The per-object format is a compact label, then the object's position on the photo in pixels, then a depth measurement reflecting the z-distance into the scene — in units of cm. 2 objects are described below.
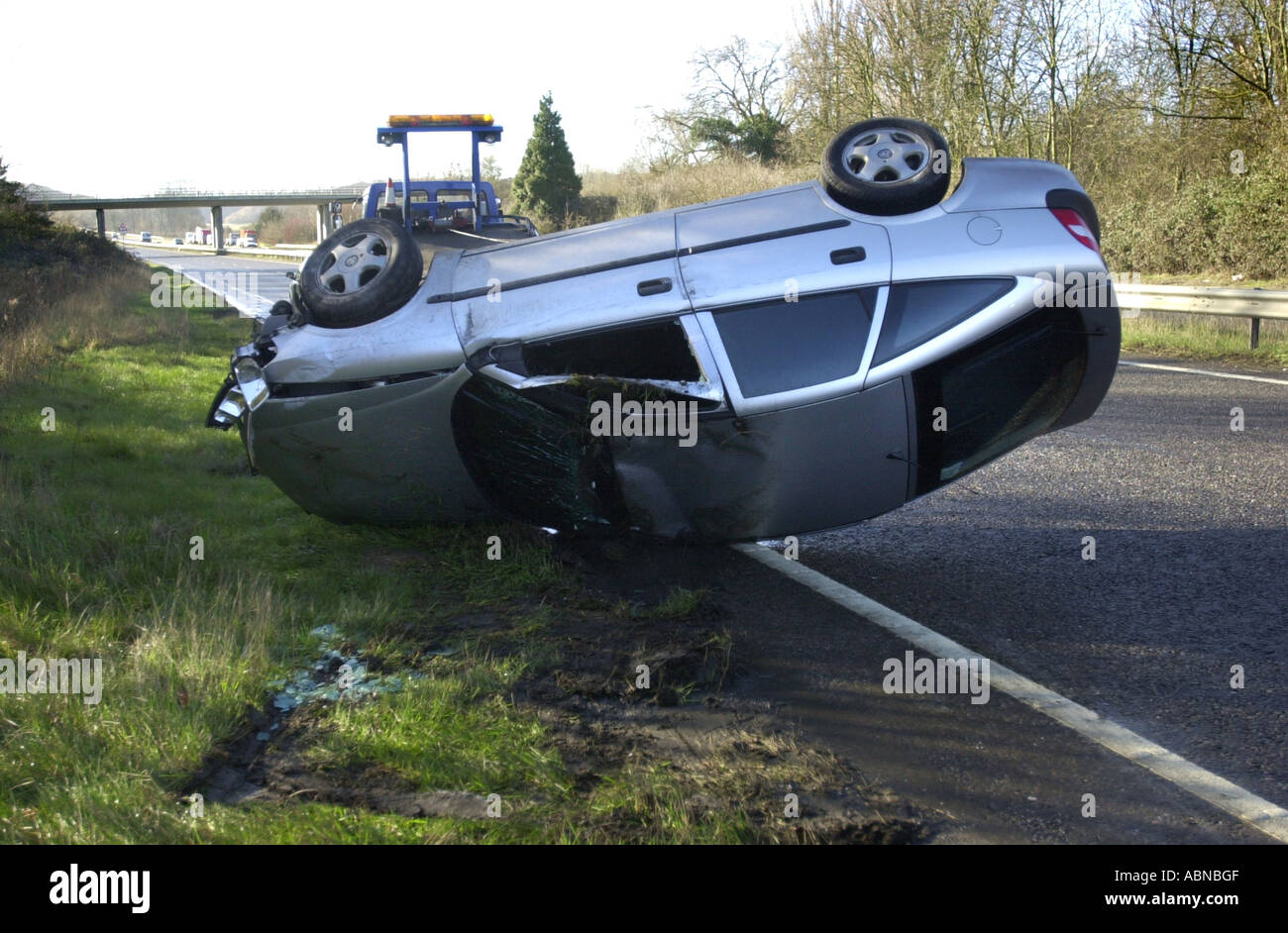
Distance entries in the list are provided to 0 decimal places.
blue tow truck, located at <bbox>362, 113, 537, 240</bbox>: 1201
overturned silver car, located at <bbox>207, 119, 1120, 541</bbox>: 450
